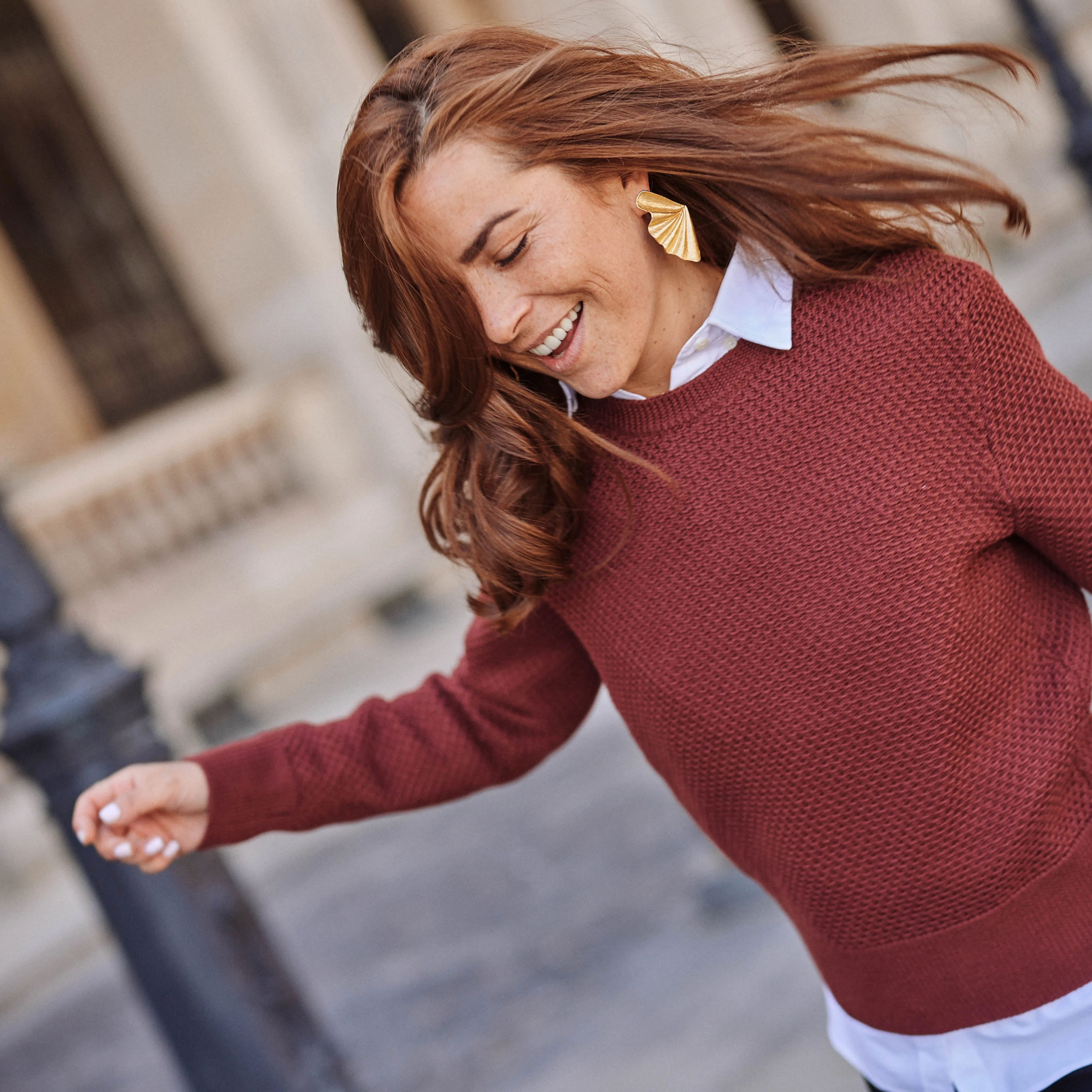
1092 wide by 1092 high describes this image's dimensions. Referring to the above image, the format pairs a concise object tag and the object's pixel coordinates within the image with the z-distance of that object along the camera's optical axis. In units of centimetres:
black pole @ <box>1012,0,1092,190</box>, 614
